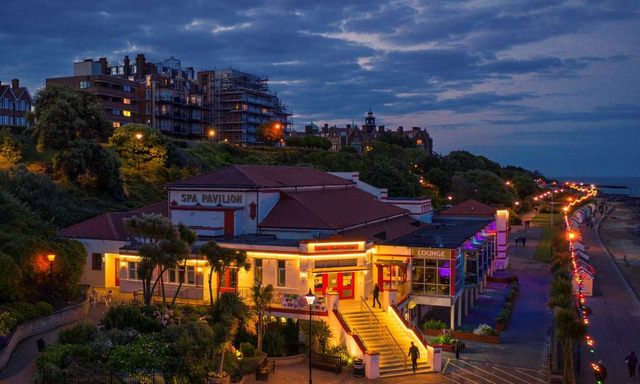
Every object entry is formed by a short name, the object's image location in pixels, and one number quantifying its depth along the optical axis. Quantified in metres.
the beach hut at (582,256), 48.58
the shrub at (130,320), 24.39
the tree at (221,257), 28.14
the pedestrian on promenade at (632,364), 26.03
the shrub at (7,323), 23.20
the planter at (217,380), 22.17
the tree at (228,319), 22.17
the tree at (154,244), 26.59
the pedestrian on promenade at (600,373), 24.62
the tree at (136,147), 66.94
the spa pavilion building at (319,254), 29.41
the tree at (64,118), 57.12
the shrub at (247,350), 25.83
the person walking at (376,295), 31.28
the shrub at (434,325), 32.97
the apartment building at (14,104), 88.19
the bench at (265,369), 24.48
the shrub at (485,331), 32.38
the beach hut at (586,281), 43.69
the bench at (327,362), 26.22
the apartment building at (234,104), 119.88
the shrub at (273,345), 27.88
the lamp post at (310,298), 23.52
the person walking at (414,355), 26.45
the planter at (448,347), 29.94
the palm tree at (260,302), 26.38
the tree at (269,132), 111.69
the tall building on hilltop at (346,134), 182.12
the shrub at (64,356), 20.22
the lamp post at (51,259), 27.36
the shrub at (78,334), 22.50
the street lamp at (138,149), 66.28
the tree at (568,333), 23.27
